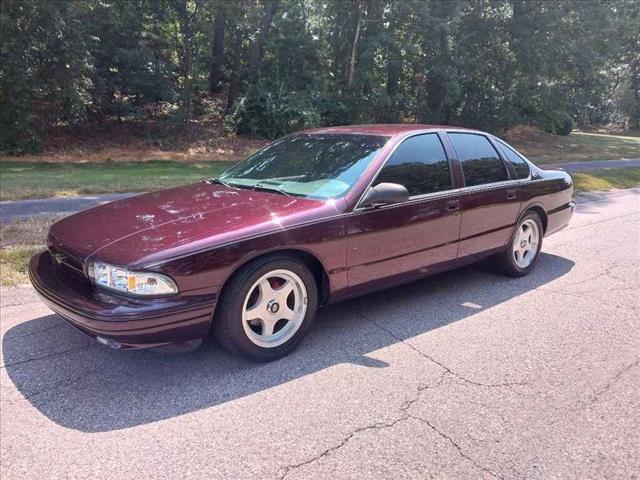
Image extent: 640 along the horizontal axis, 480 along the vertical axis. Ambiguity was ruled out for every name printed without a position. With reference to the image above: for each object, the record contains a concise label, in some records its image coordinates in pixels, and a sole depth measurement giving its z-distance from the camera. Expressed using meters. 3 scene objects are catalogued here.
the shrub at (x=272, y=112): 19.45
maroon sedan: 3.06
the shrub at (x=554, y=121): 23.00
